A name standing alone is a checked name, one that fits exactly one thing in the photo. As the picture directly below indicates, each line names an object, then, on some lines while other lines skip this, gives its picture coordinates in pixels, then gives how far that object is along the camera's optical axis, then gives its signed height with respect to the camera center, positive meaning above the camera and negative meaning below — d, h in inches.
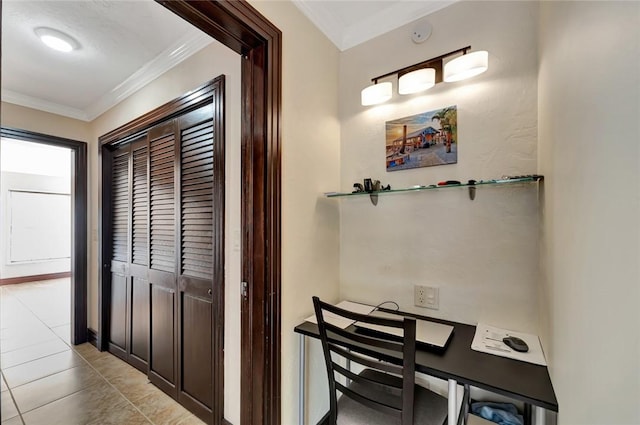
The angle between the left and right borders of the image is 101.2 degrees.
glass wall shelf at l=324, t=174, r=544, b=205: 46.1 +5.2
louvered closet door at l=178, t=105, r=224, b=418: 65.6 -12.5
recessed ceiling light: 68.2 +46.7
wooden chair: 37.4 -28.3
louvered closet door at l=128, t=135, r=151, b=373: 89.0 -16.6
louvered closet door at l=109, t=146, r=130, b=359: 99.0 -14.7
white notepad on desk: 41.3 -22.9
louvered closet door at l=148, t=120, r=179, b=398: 79.0 -13.8
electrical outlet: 58.0 -19.3
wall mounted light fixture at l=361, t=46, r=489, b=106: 49.6 +28.3
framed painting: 57.1 +16.3
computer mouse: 42.6 -22.2
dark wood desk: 33.9 -23.4
